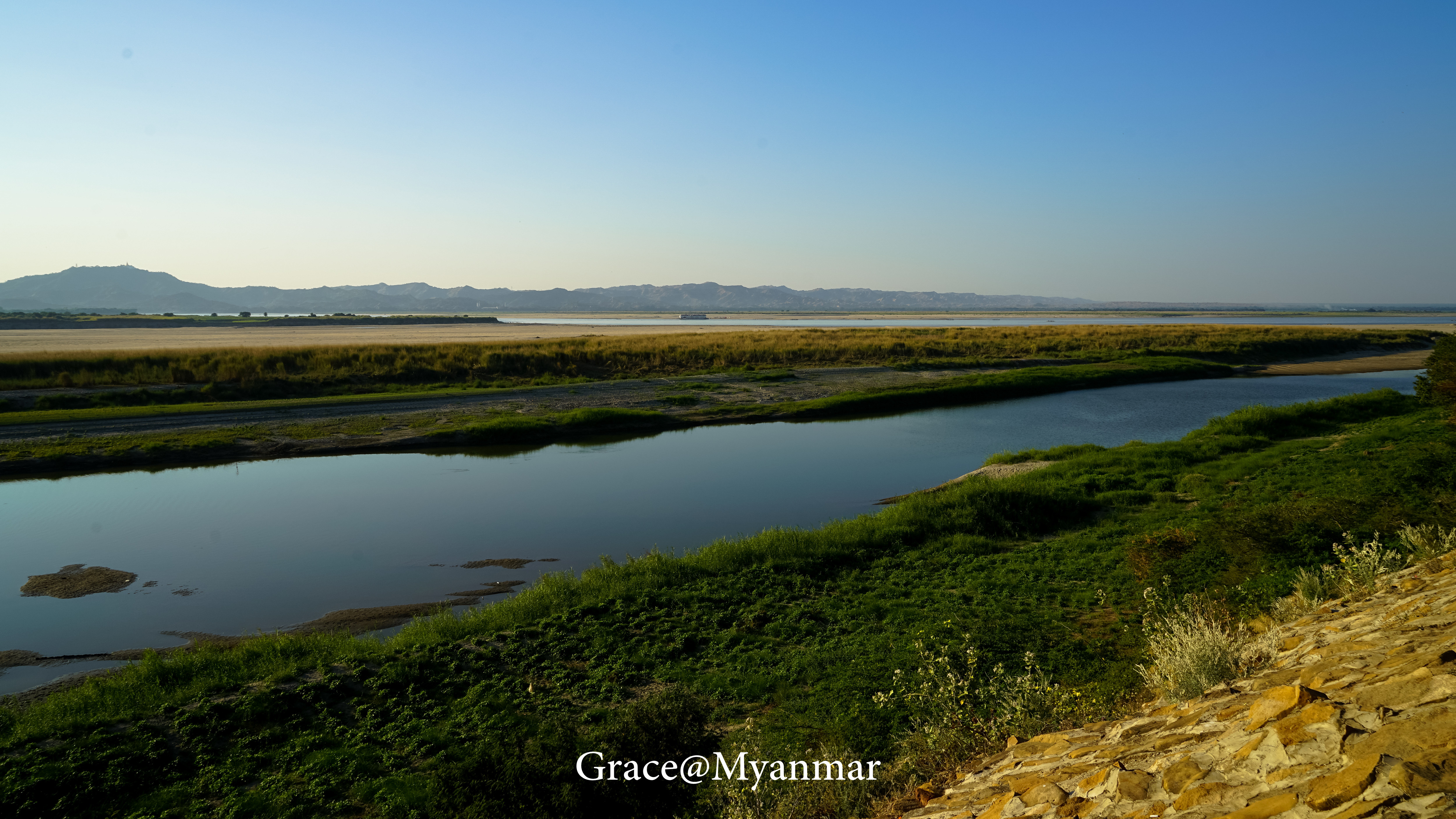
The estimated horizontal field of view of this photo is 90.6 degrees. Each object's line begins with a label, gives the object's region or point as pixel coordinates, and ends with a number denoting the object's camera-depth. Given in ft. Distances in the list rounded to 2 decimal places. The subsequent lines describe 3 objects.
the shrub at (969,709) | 18.90
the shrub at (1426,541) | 25.00
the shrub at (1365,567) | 23.34
